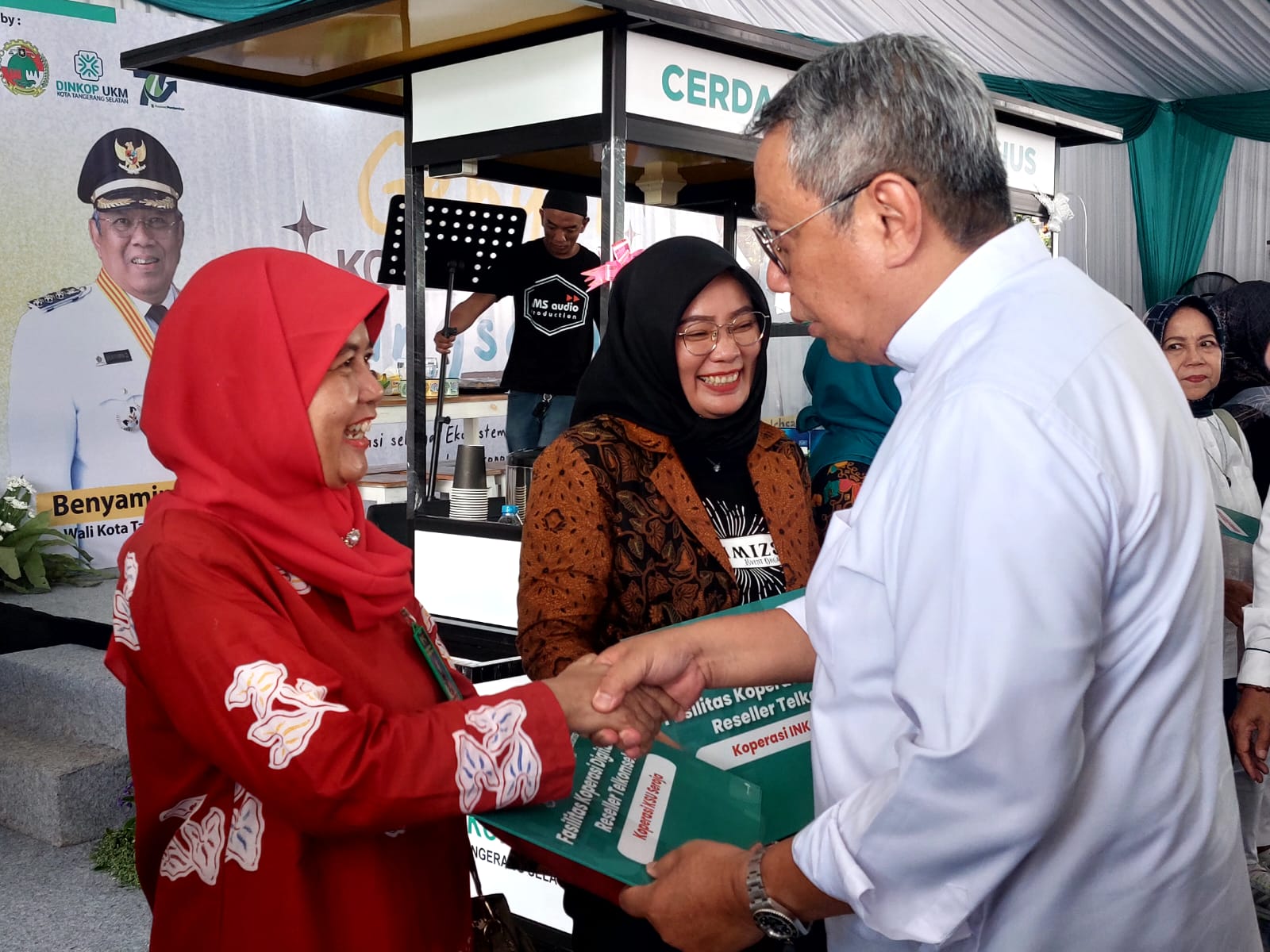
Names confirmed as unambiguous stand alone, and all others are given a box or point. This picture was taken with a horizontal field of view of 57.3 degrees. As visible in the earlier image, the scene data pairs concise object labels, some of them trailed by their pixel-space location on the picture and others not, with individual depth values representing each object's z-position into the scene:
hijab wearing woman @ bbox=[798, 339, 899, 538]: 3.17
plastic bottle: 4.27
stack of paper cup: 4.46
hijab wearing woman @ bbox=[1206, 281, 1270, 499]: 3.96
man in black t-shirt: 5.20
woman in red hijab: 1.39
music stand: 4.78
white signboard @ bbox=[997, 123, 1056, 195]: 5.66
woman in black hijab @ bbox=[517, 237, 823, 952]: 2.16
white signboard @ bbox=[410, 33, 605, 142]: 3.90
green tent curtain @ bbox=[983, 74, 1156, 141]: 9.62
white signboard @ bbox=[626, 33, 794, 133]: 3.90
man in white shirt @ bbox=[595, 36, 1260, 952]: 1.03
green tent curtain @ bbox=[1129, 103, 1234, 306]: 11.29
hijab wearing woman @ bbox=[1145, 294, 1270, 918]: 3.16
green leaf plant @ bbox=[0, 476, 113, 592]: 5.72
